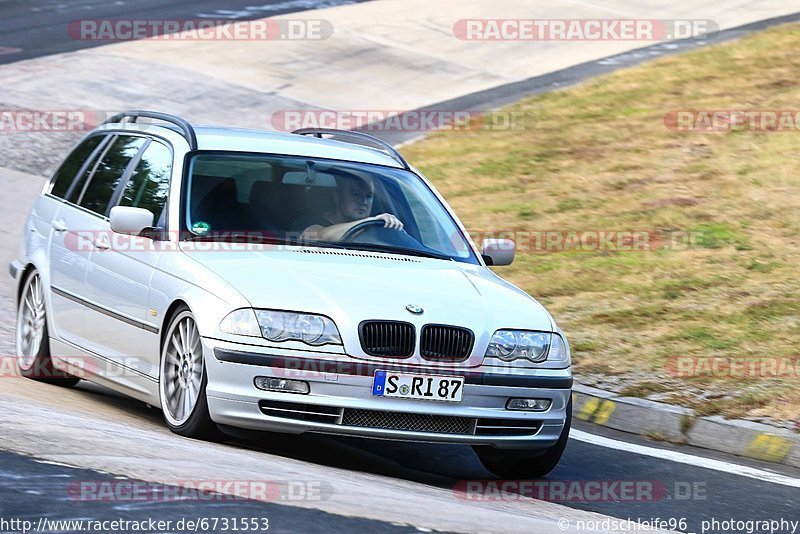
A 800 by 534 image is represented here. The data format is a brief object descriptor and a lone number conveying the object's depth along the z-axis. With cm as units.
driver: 1573
